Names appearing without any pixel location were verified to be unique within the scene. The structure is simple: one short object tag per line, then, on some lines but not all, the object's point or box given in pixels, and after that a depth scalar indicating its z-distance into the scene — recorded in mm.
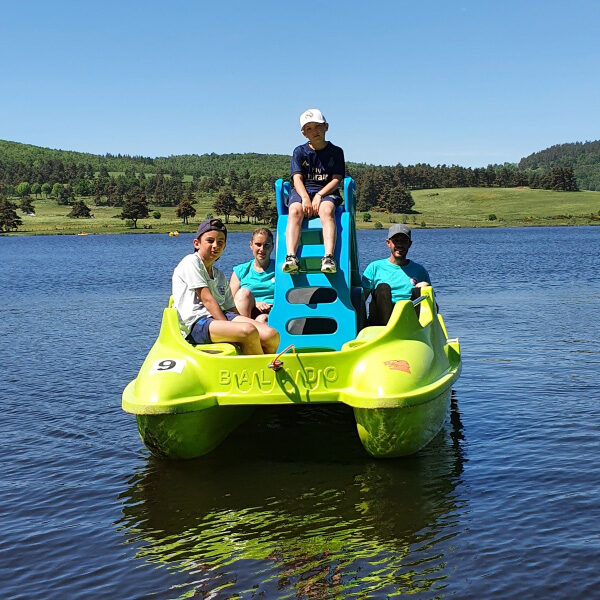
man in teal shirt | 9594
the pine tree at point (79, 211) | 140500
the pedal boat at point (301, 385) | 6965
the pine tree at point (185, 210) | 130388
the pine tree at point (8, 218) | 121312
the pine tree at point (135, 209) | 126062
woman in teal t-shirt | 9625
